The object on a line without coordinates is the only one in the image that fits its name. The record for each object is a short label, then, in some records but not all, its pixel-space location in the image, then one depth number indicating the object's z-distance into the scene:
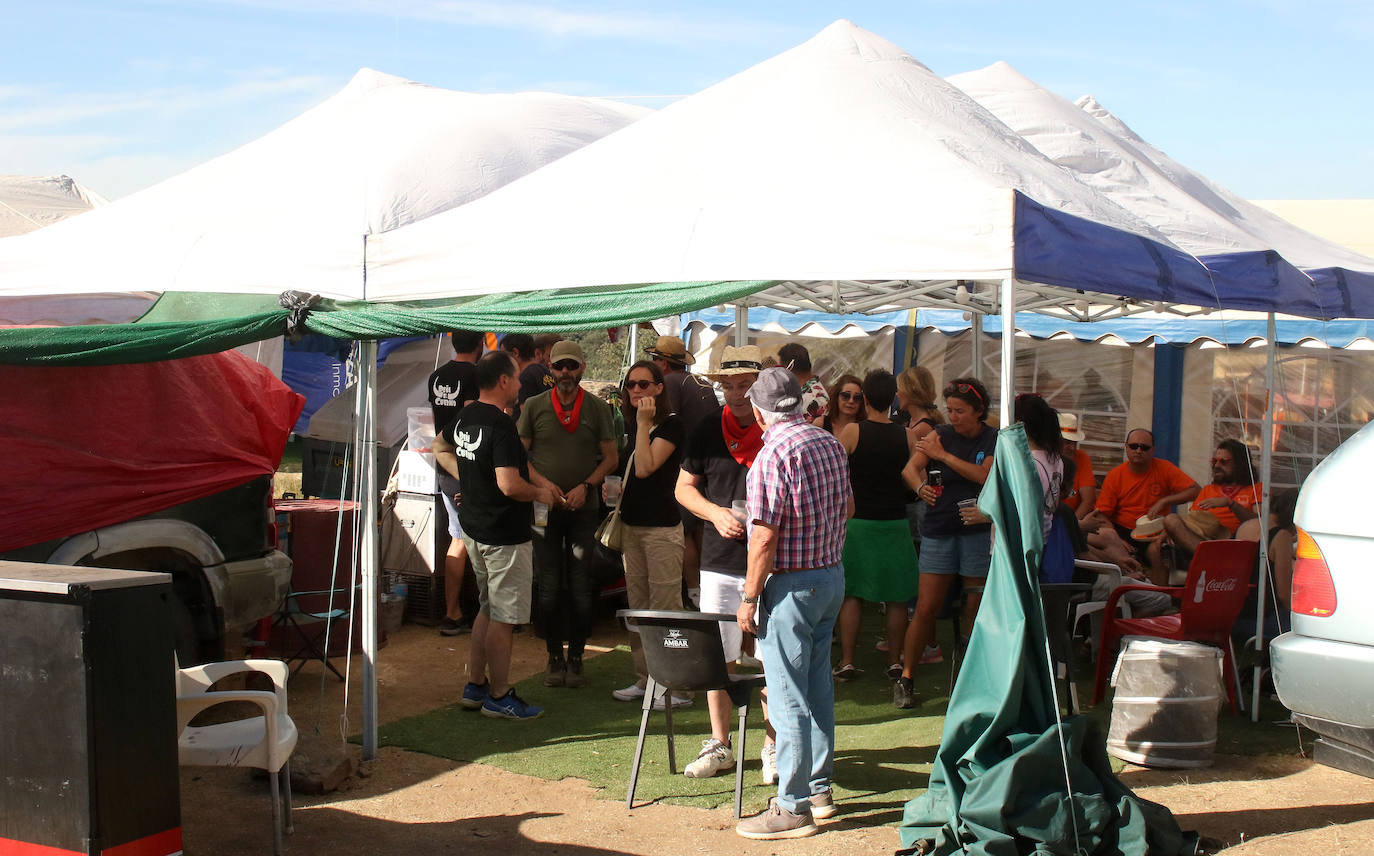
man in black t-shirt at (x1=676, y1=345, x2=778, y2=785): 5.39
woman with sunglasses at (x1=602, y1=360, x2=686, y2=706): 6.36
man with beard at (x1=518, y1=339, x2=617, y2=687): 6.96
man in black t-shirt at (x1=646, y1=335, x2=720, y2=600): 7.69
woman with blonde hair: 7.77
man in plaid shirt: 4.62
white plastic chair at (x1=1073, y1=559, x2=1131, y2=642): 7.03
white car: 4.37
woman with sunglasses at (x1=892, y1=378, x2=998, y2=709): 6.36
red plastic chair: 6.20
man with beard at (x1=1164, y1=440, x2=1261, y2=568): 7.79
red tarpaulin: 5.53
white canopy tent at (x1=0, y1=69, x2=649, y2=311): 5.96
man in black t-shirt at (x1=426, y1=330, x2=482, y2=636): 8.01
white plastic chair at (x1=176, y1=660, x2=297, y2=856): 4.48
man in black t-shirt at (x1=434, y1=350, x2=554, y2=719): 6.28
